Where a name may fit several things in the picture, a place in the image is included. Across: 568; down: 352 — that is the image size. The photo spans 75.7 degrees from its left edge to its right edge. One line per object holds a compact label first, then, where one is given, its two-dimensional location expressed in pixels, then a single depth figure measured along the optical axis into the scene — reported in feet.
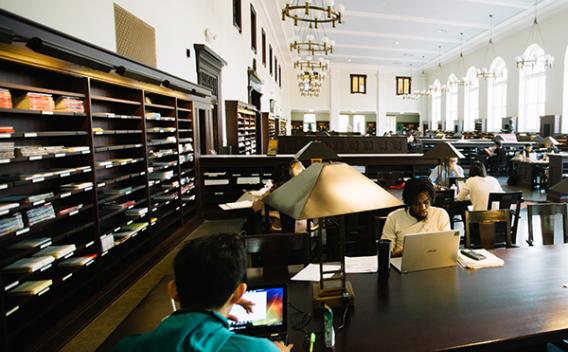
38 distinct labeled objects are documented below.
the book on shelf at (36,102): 8.50
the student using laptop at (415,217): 8.51
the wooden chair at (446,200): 13.57
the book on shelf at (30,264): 7.86
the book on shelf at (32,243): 8.20
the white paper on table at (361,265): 7.23
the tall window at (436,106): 80.64
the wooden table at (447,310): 4.83
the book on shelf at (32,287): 8.02
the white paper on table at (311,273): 6.86
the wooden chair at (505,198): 12.47
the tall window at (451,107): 74.95
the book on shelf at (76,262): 9.68
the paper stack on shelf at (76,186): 9.84
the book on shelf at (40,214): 8.43
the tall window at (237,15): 27.84
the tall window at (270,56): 50.04
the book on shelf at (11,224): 7.59
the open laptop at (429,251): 6.93
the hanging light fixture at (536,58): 38.75
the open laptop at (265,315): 4.69
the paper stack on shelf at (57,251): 8.84
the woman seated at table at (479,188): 13.92
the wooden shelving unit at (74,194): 8.09
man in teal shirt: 2.77
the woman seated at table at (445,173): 16.86
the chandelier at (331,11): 20.81
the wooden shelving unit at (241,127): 25.99
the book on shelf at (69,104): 9.62
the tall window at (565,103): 41.75
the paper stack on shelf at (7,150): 7.71
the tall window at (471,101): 65.72
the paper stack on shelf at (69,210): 9.41
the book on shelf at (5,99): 7.79
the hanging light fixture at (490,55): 53.24
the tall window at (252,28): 34.83
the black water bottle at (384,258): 6.95
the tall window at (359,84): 82.94
